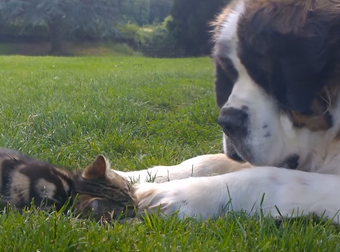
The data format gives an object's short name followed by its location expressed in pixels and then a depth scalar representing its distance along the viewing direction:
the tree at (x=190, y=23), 27.62
